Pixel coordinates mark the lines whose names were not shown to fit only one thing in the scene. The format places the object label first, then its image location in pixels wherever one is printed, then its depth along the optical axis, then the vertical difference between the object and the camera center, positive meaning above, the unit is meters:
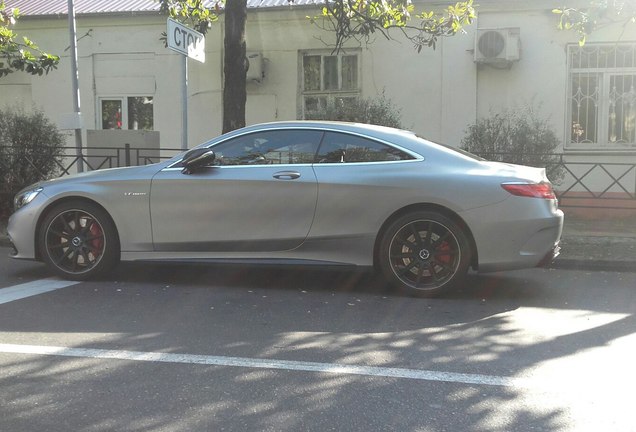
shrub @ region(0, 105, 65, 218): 9.71 +0.22
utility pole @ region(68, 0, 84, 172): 9.64 +1.43
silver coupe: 5.25 -0.42
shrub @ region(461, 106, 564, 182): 9.50 +0.30
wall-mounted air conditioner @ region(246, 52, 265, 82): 13.02 +2.16
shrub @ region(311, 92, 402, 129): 10.05 +0.87
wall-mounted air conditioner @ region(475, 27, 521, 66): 11.74 +2.35
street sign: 7.48 +1.67
